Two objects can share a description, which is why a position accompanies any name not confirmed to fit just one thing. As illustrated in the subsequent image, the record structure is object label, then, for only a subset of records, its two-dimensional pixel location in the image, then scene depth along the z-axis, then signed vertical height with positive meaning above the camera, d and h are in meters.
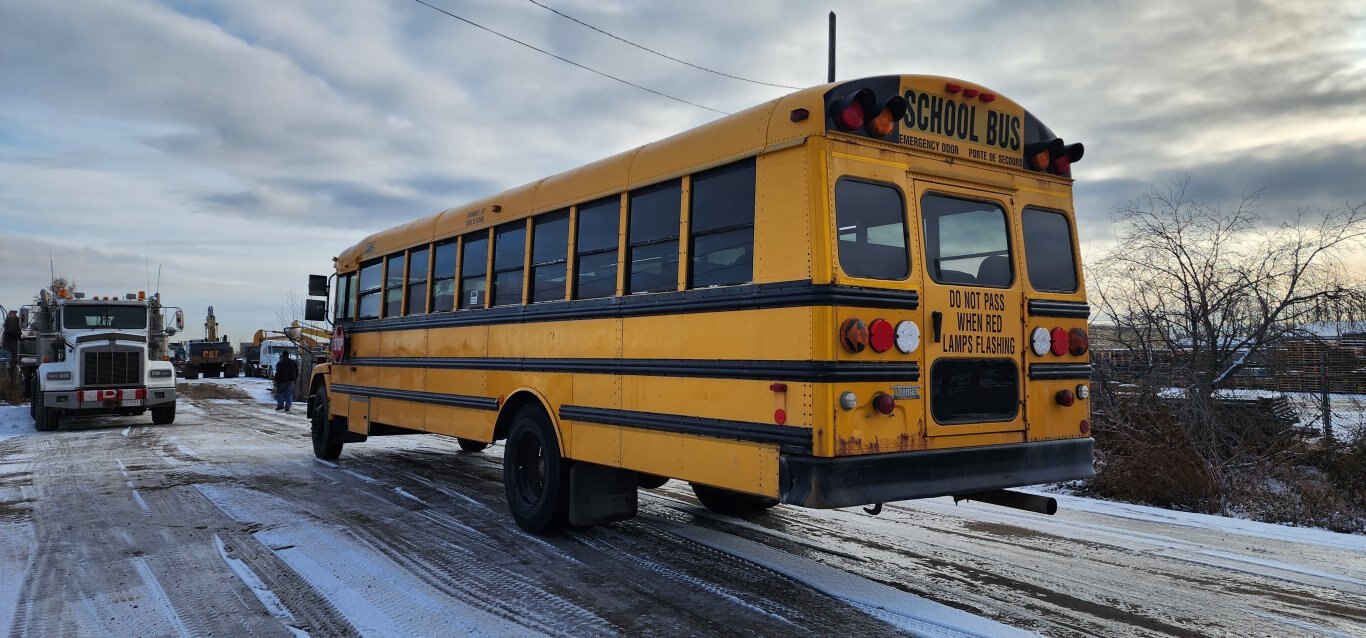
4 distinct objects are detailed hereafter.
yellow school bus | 3.88 +0.34
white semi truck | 14.73 +0.09
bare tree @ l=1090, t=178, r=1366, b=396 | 8.56 +0.71
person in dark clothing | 18.81 -0.31
